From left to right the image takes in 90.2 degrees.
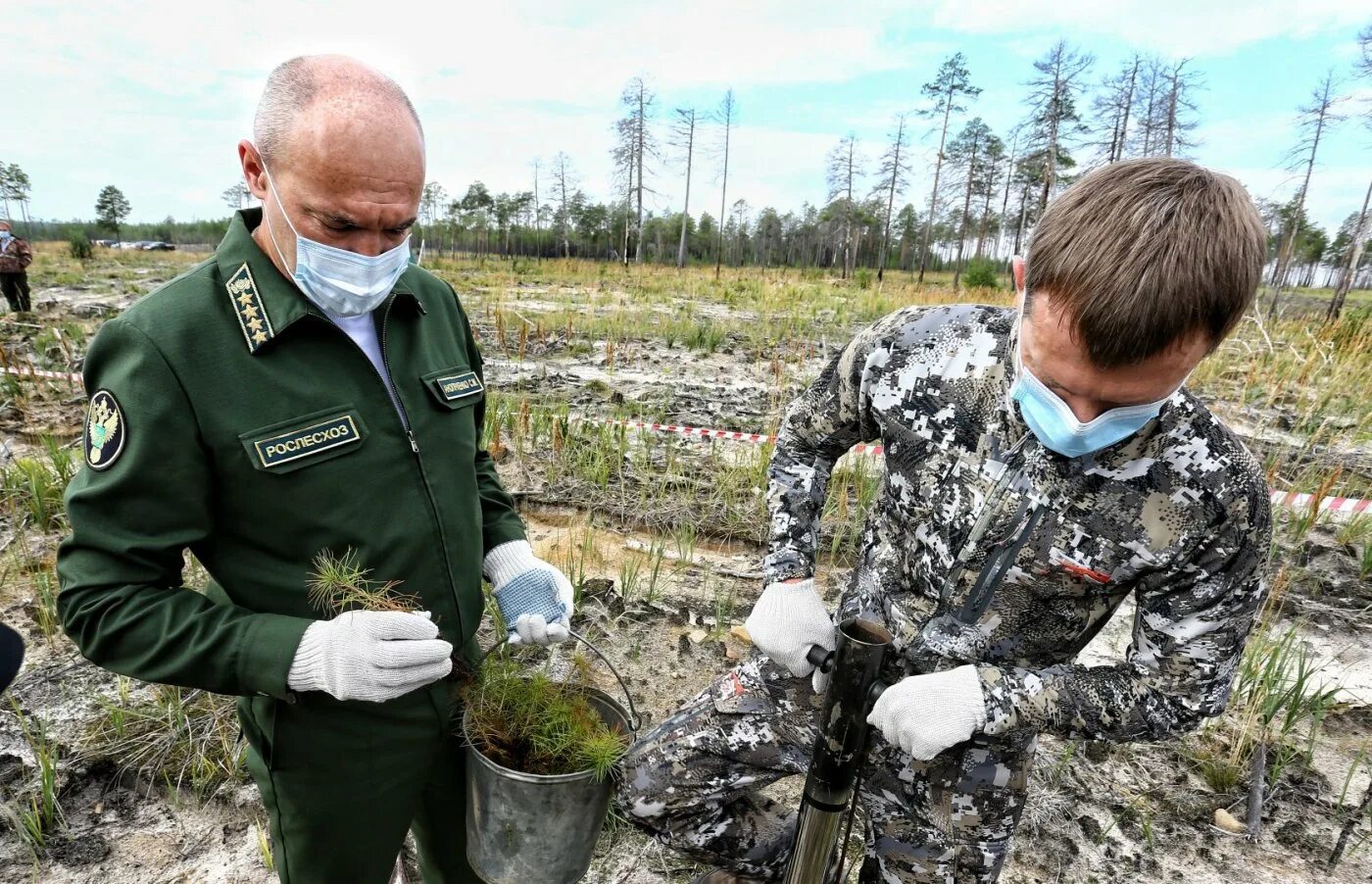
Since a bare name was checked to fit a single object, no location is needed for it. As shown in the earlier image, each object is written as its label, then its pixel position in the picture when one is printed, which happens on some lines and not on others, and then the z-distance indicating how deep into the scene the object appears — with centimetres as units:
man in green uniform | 112
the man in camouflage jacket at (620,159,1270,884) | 117
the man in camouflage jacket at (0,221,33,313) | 952
